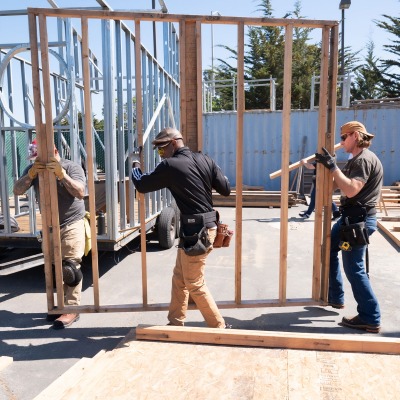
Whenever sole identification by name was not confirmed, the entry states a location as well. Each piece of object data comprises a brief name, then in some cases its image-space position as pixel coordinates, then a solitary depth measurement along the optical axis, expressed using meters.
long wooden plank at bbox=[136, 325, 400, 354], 3.16
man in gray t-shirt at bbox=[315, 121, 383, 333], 3.87
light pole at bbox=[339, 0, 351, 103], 14.33
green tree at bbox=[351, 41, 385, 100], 28.46
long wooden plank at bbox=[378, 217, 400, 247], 7.71
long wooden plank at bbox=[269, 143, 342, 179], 4.45
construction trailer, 4.96
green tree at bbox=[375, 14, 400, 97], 27.50
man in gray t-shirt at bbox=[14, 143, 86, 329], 4.20
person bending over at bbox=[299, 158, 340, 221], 10.36
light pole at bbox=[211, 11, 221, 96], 19.46
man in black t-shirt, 3.42
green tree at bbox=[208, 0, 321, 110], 27.92
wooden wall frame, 3.69
